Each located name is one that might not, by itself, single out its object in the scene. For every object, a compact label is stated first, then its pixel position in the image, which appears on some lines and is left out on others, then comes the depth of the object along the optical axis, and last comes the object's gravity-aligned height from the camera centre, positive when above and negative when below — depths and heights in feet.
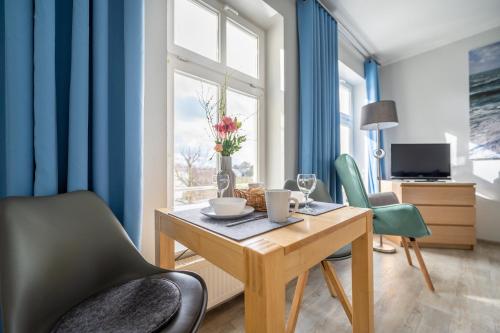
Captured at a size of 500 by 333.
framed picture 8.66 +2.65
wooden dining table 1.80 -0.90
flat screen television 9.19 +0.25
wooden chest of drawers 8.00 -1.61
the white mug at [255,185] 3.87 -0.31
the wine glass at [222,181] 3.50 -0.21
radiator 4.30 -2.42
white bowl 2.88 -0.53
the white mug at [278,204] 2.63 -0.45
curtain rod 7.56 +5.51
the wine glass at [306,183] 3.24 -0.24
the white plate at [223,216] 2.83 -0.63
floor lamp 8.08 +1.94
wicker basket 3.35 -0.48
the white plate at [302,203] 3.56 -0.60
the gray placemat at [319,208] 3.09 -0.64
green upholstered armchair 5.35 -1.28
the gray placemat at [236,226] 2.25 -0.68
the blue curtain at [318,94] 6.61 +2.40
